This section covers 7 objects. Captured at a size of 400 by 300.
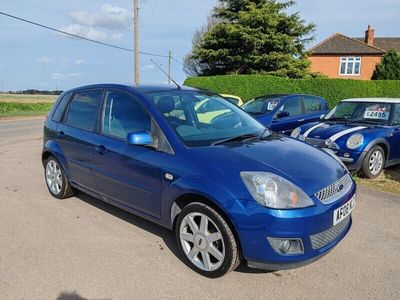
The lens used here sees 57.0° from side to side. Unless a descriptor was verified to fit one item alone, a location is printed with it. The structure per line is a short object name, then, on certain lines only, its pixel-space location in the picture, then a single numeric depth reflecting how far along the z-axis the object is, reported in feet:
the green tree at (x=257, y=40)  80.53
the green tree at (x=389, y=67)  94.43
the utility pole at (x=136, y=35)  70.59
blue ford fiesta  9.52
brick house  111.75
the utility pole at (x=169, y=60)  162.20
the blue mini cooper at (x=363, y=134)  20.75
